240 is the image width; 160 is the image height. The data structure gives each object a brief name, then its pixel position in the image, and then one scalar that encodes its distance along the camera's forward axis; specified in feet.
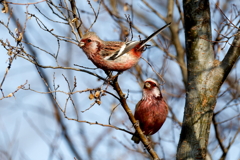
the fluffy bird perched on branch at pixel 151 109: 39.96
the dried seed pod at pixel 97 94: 28.17
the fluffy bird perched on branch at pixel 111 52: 32.58
